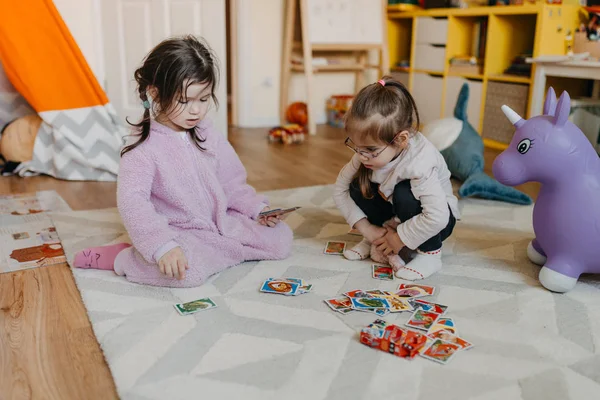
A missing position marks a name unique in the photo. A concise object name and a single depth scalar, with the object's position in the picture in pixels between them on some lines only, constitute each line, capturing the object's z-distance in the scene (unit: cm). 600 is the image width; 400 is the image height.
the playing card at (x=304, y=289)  145
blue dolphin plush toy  230
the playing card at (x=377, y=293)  142
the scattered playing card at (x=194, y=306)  133
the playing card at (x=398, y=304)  135
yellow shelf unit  317
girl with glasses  144
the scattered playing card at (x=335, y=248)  174
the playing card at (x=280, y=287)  143
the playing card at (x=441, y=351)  115
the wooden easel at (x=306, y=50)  379
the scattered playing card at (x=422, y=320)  127
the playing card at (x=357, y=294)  141
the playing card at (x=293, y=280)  148
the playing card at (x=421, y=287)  146
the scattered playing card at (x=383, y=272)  156
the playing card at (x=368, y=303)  135
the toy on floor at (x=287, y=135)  350
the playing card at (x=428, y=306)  135
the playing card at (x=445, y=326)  126
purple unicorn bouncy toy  143
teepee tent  245
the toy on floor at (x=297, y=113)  398
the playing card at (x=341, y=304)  135
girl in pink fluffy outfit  144
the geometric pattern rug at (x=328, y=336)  106
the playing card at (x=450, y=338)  120
